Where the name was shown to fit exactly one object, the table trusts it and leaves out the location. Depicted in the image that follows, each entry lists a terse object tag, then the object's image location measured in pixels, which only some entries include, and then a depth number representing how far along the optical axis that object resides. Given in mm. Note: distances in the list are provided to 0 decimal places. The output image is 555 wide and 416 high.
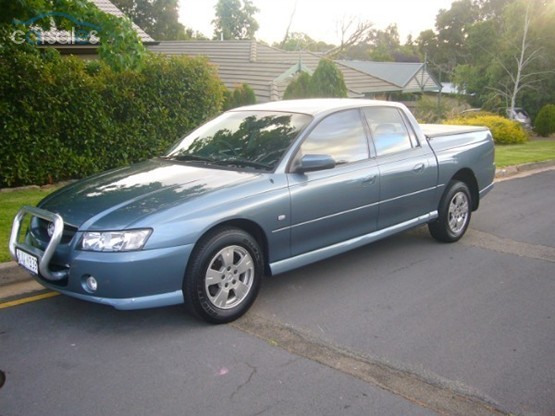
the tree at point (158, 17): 45859
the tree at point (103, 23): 6934
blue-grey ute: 3910
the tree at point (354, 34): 39469
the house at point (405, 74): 39844
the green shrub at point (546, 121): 22859
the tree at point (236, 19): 60219
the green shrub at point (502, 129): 18375
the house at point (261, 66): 19317
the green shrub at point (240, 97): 14500
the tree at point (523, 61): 26453
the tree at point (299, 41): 51272
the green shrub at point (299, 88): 15616
